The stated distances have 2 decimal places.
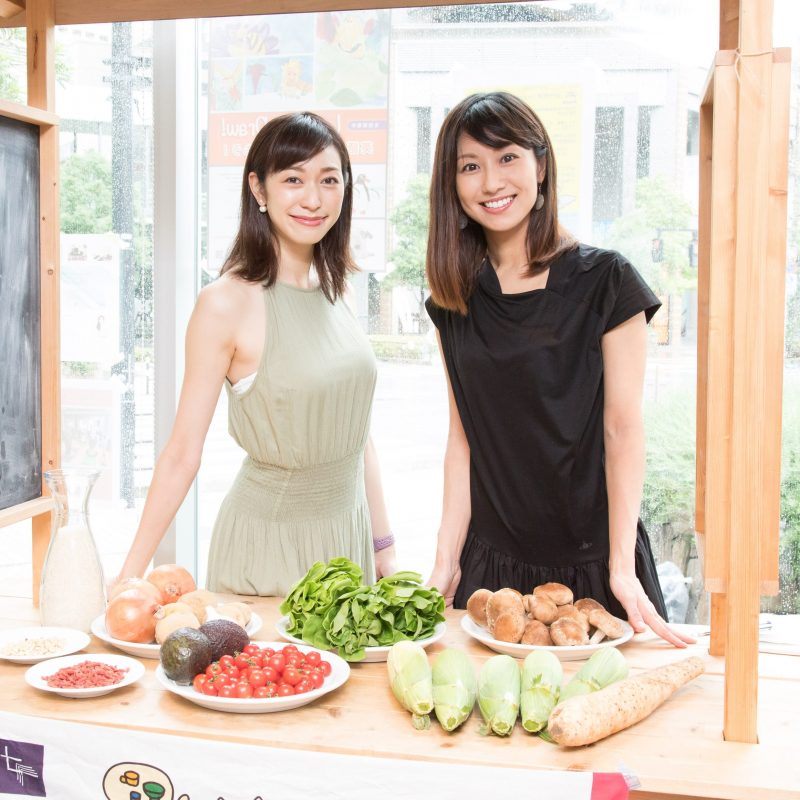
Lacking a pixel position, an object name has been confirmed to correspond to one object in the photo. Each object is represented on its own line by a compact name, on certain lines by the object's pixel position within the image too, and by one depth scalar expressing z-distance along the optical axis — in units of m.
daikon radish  1.17
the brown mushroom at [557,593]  1.53
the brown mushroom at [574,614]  1.50
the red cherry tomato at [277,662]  1.31
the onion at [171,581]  1.57
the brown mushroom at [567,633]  1.47
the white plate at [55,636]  1.49
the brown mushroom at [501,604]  1.51
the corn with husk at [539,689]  1.22
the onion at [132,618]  1.48
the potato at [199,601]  1.51
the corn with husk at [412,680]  1.26
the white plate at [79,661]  1.31
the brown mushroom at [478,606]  1.58
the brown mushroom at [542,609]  1.51
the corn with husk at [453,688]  1.23
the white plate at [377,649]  1.46
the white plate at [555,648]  1.46
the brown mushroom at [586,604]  1.54
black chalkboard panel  2.13
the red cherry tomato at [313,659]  1.35
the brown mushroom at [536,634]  1.49
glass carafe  1.51
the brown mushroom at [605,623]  1.52
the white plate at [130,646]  1.47
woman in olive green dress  2.08
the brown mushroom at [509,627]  1.49
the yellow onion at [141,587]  1.52
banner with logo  1.12
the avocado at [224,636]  1.35
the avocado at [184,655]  1.30
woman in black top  1.85
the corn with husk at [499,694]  1.22
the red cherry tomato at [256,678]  1.29
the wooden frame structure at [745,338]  1.19
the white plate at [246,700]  1.26
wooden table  1.15
